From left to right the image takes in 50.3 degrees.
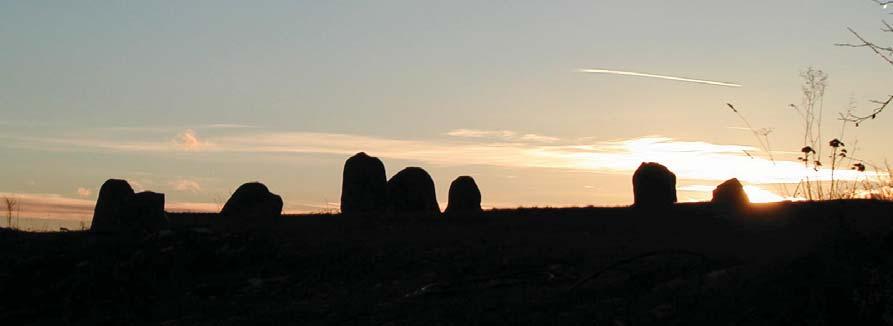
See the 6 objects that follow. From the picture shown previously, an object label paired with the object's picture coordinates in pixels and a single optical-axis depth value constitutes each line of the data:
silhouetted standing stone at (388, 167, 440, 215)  32.19
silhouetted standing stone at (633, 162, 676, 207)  31.11
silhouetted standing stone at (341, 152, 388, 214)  31.81
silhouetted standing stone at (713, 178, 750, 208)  30.33
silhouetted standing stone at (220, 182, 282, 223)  31.31
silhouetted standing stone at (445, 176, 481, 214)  32.84
